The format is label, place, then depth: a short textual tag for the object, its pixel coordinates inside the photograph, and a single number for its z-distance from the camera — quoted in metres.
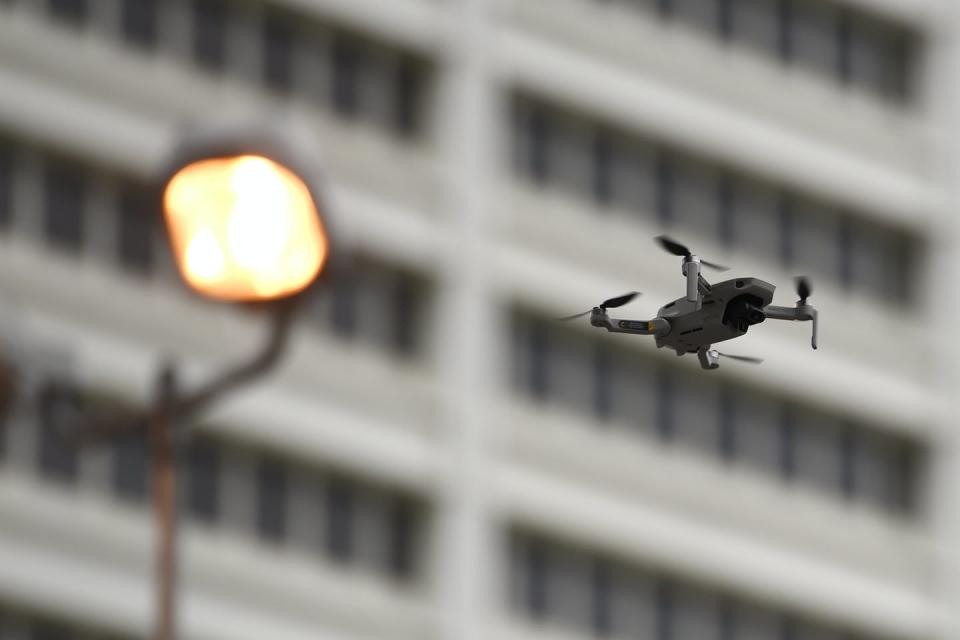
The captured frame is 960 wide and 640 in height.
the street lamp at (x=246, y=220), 27.87
